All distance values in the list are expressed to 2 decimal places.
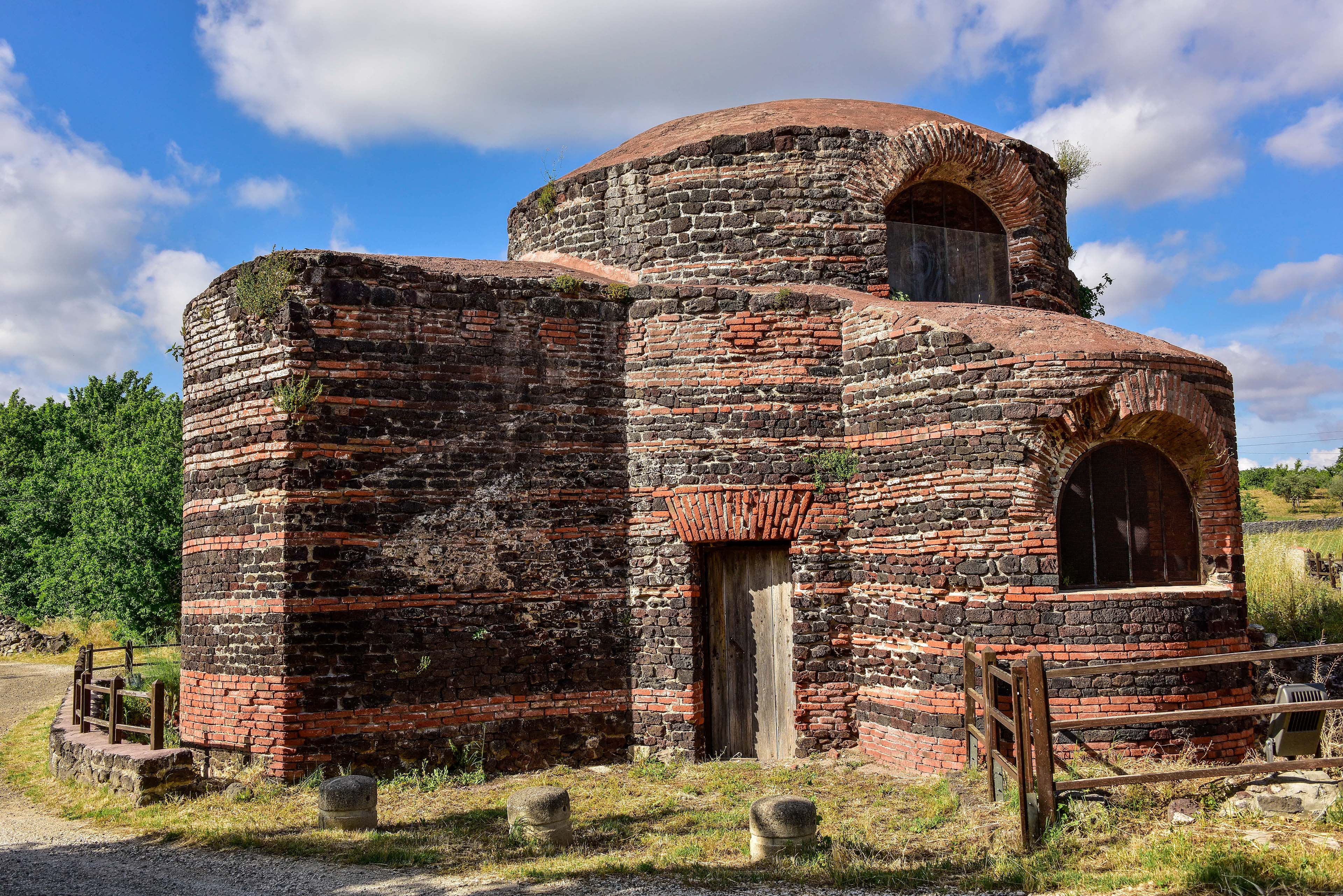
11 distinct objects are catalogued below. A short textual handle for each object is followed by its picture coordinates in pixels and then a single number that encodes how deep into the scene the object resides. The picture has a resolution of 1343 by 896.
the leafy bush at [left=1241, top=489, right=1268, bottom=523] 41.16
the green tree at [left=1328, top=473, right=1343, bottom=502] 50.25
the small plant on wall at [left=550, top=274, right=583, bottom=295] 9.52
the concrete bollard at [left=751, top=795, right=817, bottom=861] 6.19
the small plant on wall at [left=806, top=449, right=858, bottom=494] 9.34
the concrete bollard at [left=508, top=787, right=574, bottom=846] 6.71
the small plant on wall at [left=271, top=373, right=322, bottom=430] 8.55
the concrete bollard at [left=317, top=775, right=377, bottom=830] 7.17
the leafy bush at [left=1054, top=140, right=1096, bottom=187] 11.98
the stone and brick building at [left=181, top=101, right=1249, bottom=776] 8.27
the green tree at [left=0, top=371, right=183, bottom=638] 18.45
